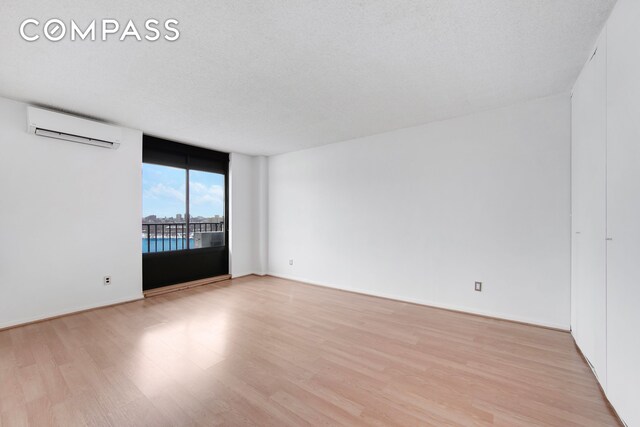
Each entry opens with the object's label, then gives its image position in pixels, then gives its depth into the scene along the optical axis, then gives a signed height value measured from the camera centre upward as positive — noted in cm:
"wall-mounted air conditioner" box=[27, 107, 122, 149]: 292 +106
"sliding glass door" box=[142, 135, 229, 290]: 426 +3
